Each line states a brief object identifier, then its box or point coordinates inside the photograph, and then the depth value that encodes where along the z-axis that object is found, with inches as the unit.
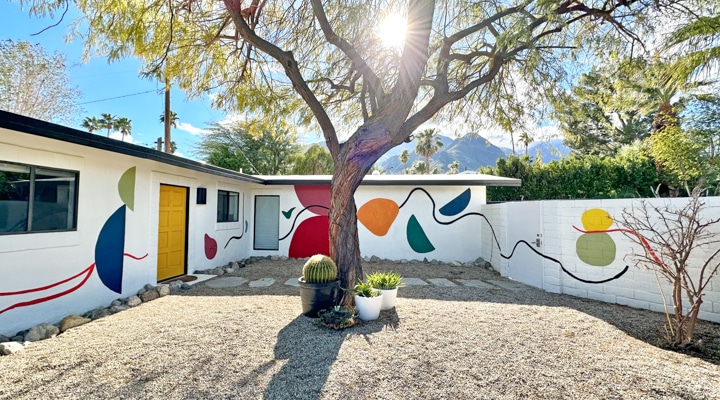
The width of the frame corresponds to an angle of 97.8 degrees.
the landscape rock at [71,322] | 152.1
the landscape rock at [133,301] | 190.0
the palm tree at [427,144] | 1253.7
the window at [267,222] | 382.6
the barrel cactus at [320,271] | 162.9
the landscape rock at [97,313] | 169.6
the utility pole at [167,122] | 477.2
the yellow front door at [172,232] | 251.8
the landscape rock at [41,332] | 137.3
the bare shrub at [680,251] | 130.5
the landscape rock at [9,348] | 122.4
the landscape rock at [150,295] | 202.2
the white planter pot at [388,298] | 173.9
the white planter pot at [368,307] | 160.9
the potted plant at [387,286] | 174.6
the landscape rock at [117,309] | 177.8
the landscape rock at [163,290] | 212.8
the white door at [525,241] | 242.9
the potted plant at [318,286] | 162.1
